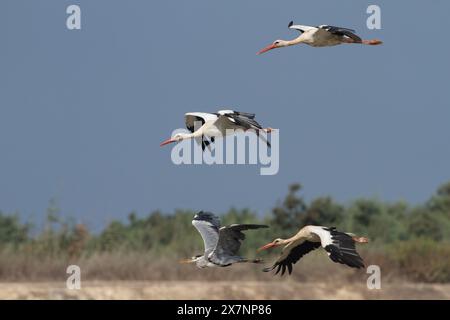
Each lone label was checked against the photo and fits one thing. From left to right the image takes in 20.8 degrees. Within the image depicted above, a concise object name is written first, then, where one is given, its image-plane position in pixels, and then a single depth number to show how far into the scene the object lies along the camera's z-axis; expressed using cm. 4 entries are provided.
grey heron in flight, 1245
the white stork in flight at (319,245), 1148
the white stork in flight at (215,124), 1317
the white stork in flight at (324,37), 1440
